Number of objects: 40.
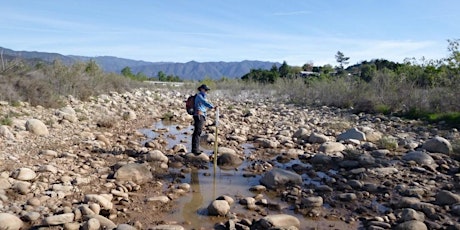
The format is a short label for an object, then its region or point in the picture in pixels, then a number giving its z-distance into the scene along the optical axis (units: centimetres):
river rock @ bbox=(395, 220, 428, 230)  510
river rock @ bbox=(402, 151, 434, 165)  873
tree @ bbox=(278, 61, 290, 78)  4691
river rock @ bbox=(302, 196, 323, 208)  629
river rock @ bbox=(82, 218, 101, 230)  485
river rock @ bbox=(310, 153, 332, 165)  911
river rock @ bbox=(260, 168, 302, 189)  729
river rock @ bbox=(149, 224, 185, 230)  504
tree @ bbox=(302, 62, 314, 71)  5690
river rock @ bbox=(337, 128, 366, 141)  1166
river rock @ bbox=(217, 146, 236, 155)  957
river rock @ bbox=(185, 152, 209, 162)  910
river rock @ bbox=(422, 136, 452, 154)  979
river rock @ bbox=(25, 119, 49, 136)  991
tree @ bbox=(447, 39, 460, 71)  1598
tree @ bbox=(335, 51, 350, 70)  5794
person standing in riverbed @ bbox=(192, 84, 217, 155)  915
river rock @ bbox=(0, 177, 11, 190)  597
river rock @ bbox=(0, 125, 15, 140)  894
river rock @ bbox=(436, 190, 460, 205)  620
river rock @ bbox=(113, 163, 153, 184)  714
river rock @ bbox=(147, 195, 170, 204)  627
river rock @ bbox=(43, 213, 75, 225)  494
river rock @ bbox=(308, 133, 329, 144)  1144
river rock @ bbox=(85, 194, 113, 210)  570
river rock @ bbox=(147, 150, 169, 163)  863
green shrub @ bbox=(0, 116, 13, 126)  1002
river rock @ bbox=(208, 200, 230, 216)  576
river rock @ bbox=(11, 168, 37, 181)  642
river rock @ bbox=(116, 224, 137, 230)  488
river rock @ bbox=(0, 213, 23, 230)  472
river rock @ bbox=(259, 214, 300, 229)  529
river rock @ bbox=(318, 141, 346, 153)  1003
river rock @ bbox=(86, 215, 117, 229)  500
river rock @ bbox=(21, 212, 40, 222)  507
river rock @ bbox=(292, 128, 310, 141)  1212
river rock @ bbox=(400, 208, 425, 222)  549
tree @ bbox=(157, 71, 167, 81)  5618
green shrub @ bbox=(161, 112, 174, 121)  1651
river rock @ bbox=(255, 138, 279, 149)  1093
